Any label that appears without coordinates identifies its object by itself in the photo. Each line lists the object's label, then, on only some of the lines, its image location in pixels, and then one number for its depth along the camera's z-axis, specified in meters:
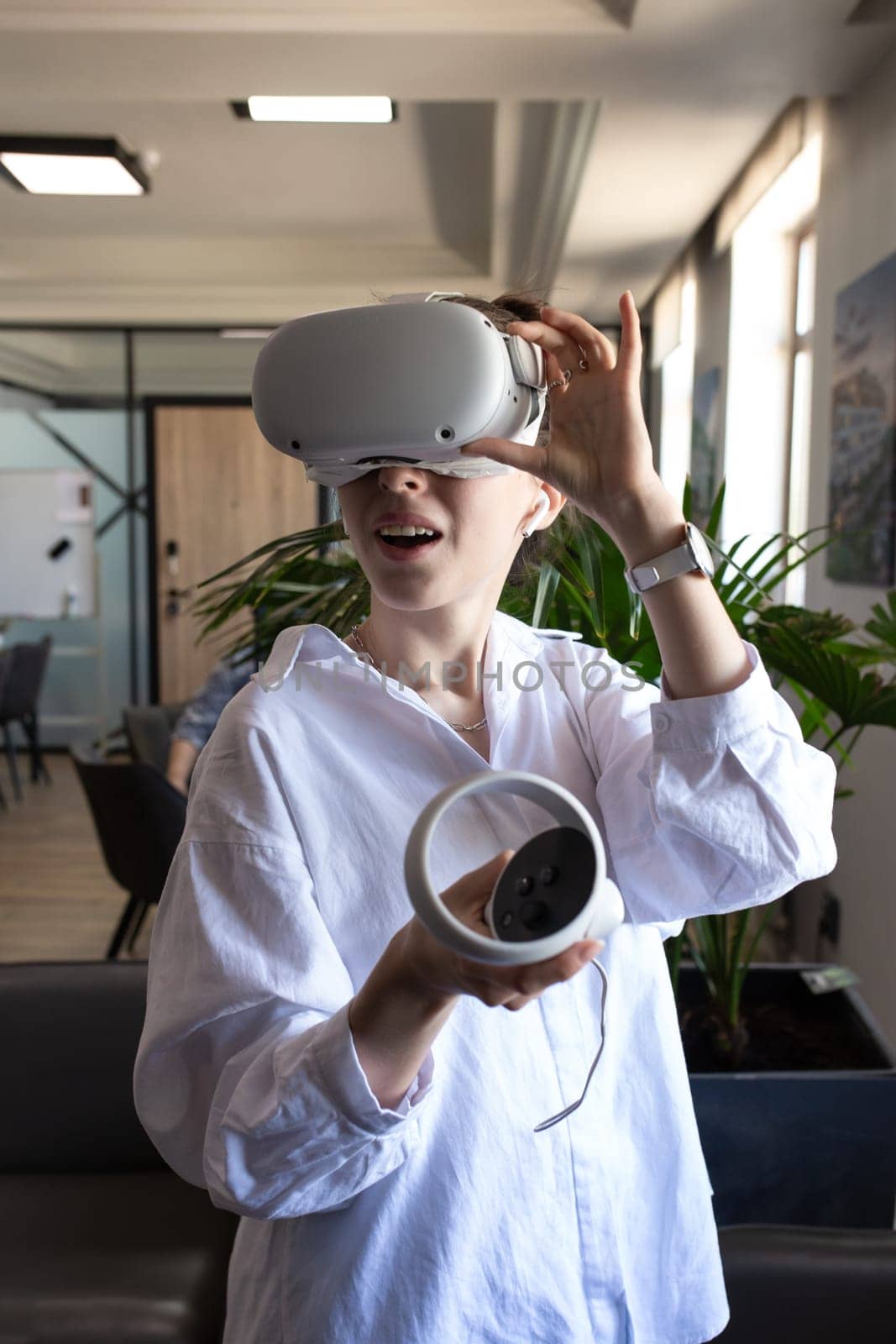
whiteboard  8.27
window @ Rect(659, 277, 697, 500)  6.99
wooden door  8.30
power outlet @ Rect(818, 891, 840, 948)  3.75
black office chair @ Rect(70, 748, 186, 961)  3.14
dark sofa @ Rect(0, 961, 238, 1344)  1.67
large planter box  1.84
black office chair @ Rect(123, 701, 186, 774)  4.12
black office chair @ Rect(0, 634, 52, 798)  6.79
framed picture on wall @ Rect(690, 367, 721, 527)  5.38
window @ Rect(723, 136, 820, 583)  4.93
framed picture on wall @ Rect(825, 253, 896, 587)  3.14
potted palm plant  1.71
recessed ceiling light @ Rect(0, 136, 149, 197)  4.70
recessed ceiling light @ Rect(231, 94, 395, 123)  4.39
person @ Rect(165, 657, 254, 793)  3.63
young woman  0.76
